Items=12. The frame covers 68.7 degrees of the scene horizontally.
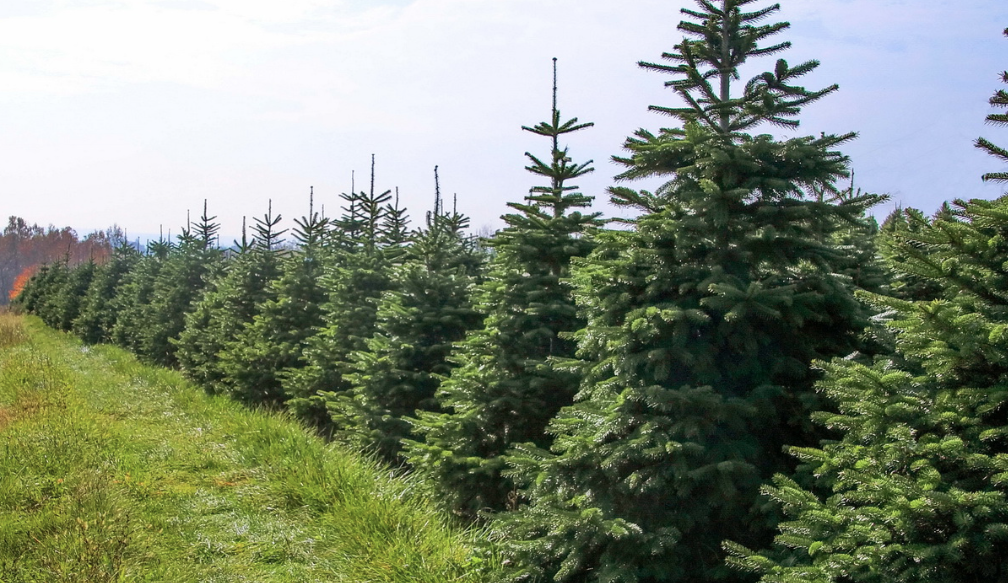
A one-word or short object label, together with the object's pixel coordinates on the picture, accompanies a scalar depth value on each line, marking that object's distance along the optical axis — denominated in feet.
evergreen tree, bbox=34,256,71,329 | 122.21
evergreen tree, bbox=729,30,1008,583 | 10.38
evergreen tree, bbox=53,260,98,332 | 113.70
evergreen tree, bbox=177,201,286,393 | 51.49
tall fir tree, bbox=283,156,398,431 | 36.37
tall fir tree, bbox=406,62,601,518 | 22.77
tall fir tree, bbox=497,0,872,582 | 14.78
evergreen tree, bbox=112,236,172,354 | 77.77
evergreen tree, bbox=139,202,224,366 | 67.51
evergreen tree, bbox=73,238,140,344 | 93.50
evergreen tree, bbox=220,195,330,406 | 43.68
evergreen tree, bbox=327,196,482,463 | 29.17
